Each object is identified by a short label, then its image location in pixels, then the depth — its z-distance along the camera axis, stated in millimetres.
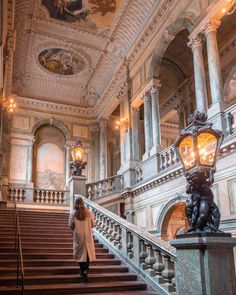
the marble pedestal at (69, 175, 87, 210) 9270
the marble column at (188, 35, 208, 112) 8061
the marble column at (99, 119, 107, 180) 14861
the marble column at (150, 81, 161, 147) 10261
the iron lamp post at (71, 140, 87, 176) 9349
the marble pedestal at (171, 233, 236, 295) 3081
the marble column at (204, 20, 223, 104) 7589
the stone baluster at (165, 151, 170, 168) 9009
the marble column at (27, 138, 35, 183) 13863
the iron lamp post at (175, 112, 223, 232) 3211
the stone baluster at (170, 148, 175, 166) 8746
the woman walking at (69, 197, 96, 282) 5015
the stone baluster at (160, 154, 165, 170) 9315
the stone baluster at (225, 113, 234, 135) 6817
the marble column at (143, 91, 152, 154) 10562
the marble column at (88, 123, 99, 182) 15191
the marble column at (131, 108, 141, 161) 11626
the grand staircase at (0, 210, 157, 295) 4647
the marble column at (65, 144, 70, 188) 14754
